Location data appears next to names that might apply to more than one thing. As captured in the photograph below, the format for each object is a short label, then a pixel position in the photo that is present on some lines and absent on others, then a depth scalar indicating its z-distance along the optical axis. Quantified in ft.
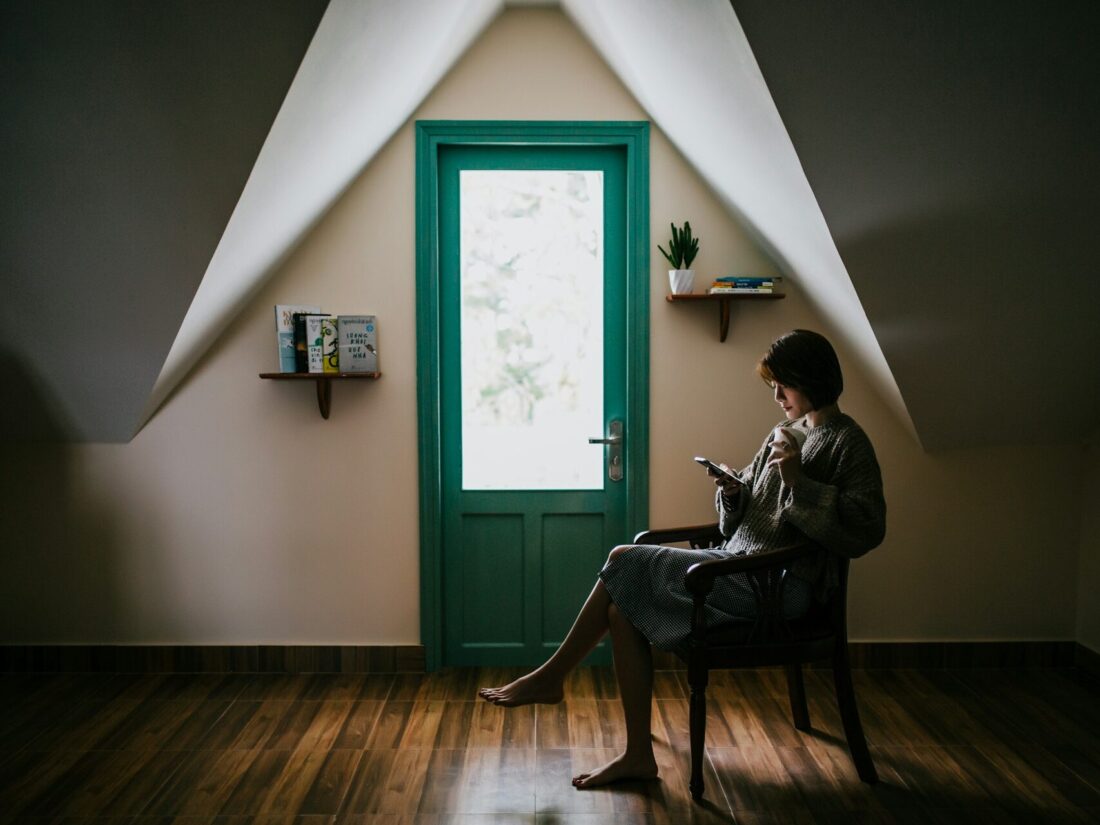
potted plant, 10.83
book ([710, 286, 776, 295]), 10.66
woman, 7.97
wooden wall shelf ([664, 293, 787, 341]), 10.79
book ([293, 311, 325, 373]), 10.82
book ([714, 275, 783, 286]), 10.72
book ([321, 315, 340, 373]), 10.83
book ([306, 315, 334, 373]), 10.74
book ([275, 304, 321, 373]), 10.71
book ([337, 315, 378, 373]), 10.97
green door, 11.49
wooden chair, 7.91
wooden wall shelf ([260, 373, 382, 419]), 10.73
